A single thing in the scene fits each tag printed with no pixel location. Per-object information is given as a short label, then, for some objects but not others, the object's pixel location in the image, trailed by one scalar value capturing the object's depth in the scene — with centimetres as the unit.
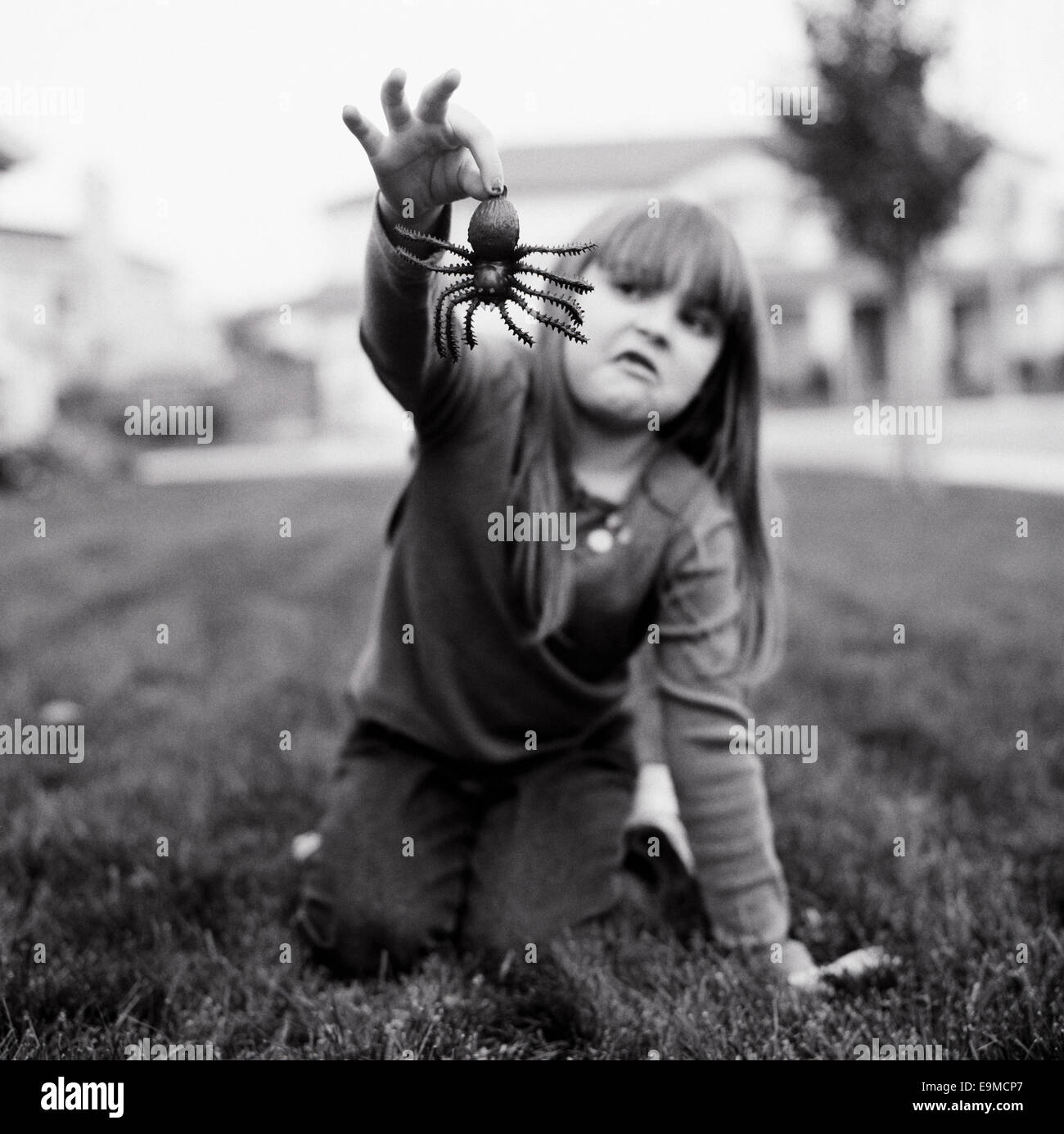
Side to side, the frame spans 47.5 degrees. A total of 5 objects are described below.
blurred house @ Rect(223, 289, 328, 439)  2453
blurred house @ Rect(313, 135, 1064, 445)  2564
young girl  187
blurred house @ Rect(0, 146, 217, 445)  1170
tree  801
